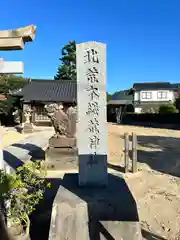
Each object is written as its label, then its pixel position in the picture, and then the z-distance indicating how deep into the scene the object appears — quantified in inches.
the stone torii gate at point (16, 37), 93.1
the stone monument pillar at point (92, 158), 110.6
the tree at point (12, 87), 688.5
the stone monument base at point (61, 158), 248.1
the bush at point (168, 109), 982.2
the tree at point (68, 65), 1220.1
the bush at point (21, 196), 98.3
